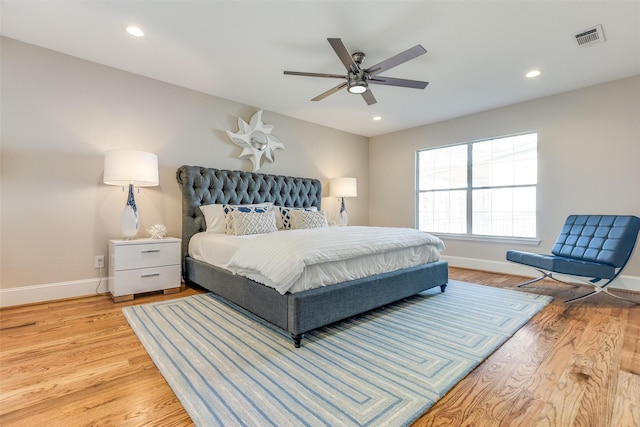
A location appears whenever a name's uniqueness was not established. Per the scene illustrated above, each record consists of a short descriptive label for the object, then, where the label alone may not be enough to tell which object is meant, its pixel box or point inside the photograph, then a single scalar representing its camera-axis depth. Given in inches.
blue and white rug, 53.8
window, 168.9
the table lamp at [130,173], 112.3
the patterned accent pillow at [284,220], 156.9
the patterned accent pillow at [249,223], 128.6
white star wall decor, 164.1
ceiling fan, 91.0
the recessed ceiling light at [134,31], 98.7
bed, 78.9
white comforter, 77.9
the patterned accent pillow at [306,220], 152.0
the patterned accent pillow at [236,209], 136.2
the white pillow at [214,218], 137.2
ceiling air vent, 99.0
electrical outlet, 123.0
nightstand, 113.8
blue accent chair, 116.9
